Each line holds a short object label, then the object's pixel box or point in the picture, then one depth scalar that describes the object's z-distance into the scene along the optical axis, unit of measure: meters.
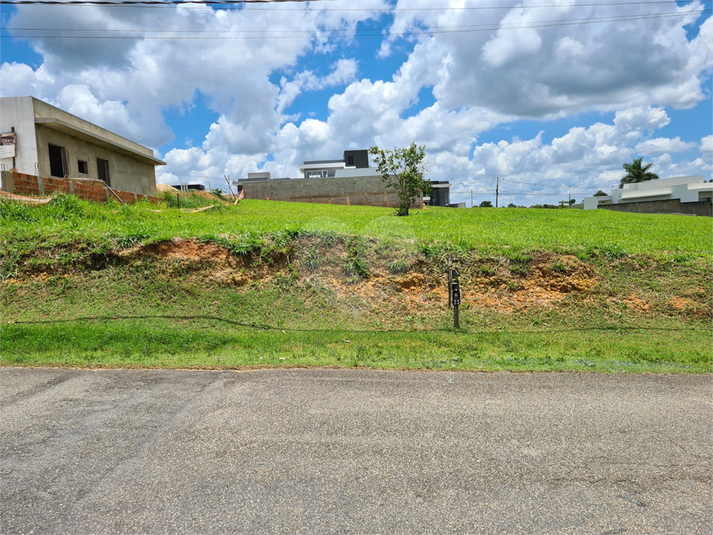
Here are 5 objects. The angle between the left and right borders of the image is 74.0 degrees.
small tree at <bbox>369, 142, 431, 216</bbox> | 24.35
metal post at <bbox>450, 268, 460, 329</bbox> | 8.85
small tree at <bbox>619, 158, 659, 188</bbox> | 65.44
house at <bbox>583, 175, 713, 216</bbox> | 42.34
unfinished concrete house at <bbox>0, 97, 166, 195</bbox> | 18.66
